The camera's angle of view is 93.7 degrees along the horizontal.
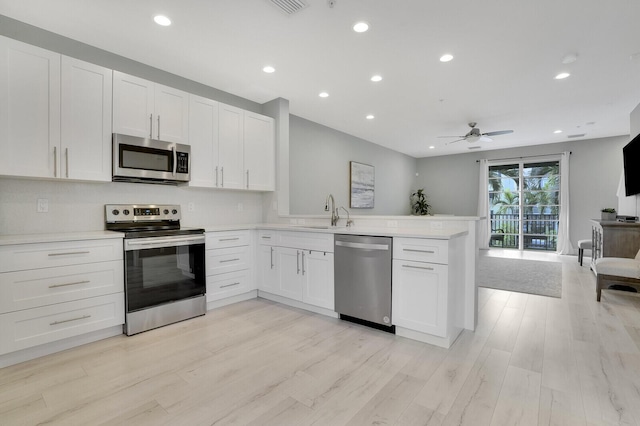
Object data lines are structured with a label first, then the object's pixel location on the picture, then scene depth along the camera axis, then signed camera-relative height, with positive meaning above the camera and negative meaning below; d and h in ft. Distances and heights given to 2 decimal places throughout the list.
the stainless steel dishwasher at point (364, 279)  8.84 -2.10
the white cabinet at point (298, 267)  10.20 -2.11
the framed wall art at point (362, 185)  21.76 +1.91
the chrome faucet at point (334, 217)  11.71 -0.27
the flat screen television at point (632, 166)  14.55 +2.29
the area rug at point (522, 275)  13.87 -3.51
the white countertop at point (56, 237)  7.24 -0.71
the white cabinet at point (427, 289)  7.88 -2.14
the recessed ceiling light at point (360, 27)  8.61 +5.36
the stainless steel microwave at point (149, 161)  9.46 +1.68
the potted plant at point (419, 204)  29.94 +0.70
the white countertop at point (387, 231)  8.05 -0.64
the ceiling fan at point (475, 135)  18.44 +4.75
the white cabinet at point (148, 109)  9.52 +3.43
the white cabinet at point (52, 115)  7.63 +2.63
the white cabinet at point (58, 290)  7.19 -2.12
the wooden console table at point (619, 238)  14.07 -1.30
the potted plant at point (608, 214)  16.96 -0.15
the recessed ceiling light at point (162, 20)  8.27 +5.33
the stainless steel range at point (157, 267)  8.98 -1.83
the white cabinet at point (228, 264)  11.09 -2.09
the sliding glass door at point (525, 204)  25.18 +0.60
